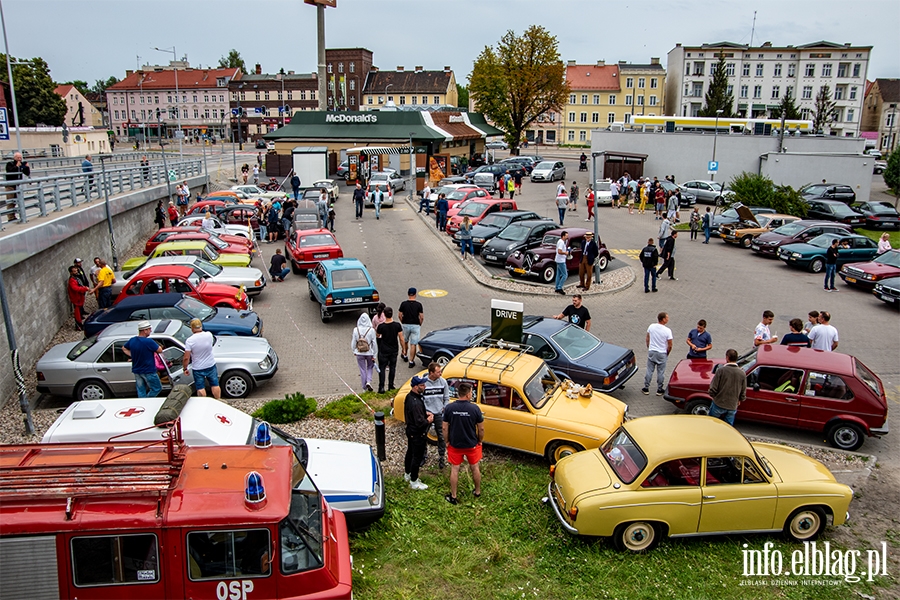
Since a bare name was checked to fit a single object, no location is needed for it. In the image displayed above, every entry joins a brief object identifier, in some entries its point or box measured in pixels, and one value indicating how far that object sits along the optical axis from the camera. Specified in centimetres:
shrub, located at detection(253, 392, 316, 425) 1042
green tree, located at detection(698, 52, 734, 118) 7375
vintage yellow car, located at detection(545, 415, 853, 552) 714
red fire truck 470
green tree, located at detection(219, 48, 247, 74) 13575
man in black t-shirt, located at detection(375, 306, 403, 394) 1176
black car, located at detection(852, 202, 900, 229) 3303
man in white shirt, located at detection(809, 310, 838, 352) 1256
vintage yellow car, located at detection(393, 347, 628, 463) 915
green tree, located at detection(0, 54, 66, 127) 7381
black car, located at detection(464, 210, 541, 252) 2423
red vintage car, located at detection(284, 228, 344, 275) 2091
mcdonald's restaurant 4894
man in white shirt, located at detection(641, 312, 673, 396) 1212
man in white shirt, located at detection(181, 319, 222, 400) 1083
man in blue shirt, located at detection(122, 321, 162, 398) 1084
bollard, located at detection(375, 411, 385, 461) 900
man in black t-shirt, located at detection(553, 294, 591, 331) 1350
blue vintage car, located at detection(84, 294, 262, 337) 1342
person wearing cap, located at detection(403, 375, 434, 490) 833
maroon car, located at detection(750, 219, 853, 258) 2483
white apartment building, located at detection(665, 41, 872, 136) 8438
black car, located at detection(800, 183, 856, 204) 3775
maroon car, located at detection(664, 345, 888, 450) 1027
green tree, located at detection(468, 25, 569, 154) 6319
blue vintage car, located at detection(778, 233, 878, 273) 2325
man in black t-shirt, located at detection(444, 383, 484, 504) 798
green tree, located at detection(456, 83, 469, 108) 13931
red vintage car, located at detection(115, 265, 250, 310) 1561
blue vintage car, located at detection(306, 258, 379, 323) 1611
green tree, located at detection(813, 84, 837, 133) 7459
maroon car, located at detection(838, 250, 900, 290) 2012
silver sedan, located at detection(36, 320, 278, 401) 1167
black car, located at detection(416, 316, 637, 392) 1147
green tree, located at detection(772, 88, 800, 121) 6924
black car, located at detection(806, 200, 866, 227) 3238
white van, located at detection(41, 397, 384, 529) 734
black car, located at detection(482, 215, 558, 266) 2200
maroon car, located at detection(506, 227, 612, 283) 2042
